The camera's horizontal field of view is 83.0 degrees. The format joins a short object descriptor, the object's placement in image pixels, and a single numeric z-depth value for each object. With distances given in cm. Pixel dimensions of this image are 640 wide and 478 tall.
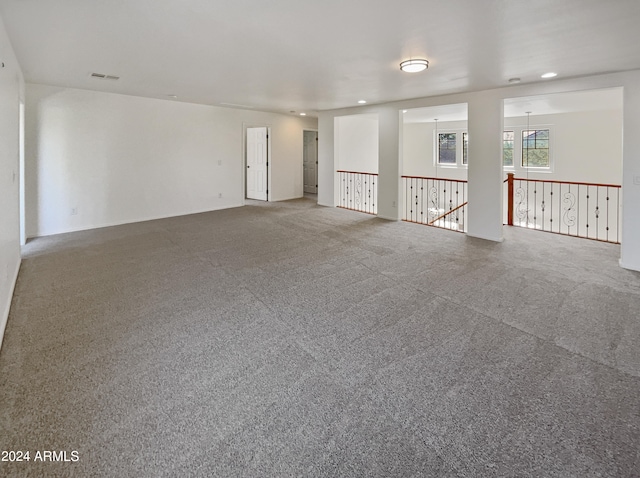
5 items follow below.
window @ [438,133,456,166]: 1201
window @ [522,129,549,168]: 1013
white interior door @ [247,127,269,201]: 1027
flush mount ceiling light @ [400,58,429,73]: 414
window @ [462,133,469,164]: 1164
